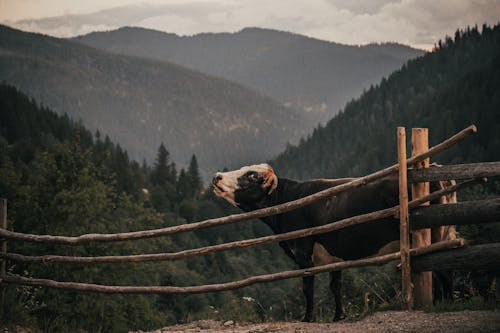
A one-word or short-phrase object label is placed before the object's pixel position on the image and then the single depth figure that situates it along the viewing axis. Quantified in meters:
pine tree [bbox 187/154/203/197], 123.81
